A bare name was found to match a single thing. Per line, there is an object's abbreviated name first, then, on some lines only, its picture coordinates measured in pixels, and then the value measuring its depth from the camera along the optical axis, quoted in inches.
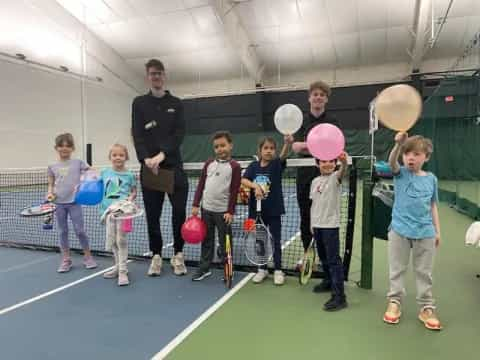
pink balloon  101.7
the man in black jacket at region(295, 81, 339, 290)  117.8
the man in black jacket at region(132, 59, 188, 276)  133.7
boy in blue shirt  93.7
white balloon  118.1
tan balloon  89.8
